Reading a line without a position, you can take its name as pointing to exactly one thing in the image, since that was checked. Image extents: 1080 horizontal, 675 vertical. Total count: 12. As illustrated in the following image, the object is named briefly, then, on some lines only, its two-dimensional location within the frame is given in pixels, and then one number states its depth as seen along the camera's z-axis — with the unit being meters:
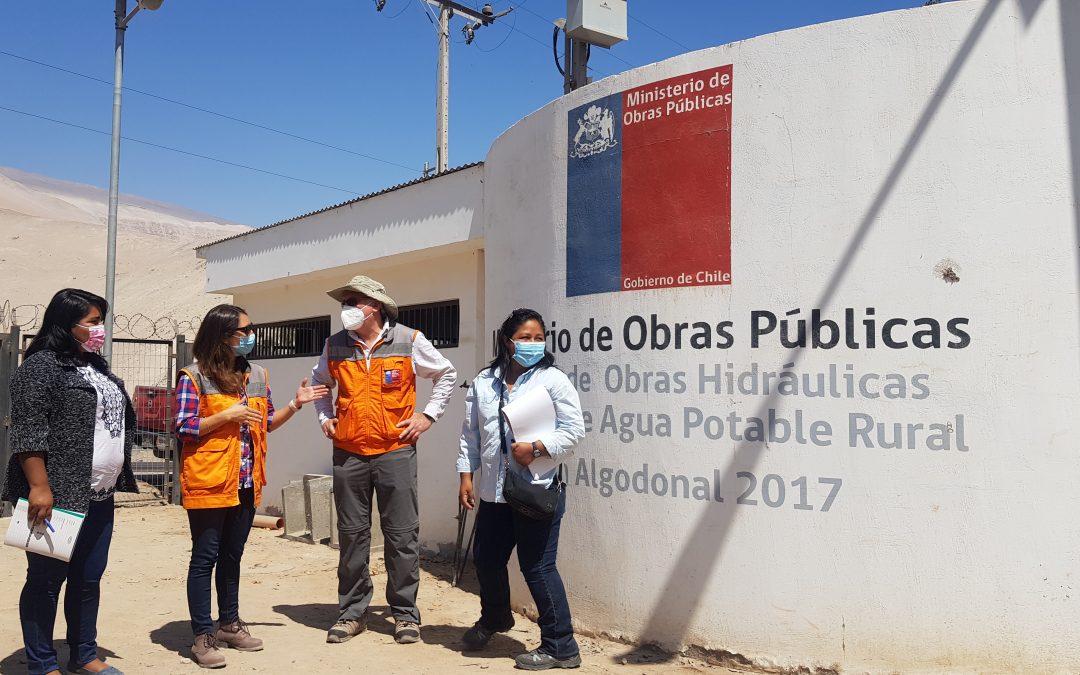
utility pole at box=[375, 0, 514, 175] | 13.86
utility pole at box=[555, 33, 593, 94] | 7.73
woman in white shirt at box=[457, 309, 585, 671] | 4.22
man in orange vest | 4.68
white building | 3.82
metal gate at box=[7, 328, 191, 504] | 9.65
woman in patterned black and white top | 3.64
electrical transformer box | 7.34
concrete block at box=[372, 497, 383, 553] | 7.47
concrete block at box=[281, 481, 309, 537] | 8.34
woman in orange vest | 4.20
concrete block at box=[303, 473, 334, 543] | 8.03
